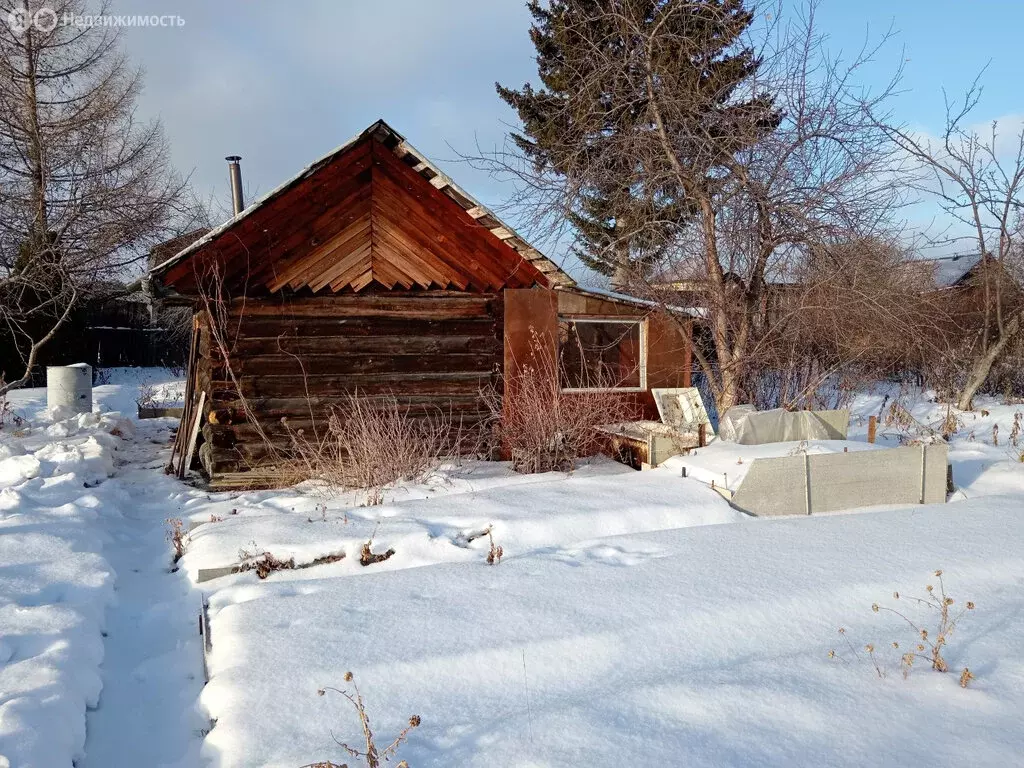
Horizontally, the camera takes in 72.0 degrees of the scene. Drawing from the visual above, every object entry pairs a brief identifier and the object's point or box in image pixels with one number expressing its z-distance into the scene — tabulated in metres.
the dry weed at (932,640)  3.40
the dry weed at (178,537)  5.94
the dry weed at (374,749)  2.60
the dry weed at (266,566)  5.21
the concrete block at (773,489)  6.62
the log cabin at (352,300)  8.83
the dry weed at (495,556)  5.14
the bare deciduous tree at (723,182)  9.49
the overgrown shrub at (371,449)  7.56
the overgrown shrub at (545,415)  8.67
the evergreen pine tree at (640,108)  9.85
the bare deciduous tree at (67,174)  14.51
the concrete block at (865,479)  6.78
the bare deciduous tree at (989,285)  13.41
